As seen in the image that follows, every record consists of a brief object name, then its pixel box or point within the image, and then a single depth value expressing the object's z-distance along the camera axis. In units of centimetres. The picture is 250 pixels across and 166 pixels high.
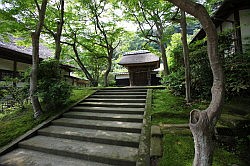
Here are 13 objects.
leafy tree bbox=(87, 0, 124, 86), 1179
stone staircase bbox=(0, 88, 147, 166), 307
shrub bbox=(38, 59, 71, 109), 509
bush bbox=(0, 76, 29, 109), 547
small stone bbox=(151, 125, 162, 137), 331
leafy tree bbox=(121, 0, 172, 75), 838
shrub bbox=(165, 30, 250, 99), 427
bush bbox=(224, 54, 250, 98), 412
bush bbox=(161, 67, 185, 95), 602
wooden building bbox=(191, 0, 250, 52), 641
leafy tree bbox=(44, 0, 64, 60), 899
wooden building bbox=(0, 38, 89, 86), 880
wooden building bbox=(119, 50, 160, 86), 1532
